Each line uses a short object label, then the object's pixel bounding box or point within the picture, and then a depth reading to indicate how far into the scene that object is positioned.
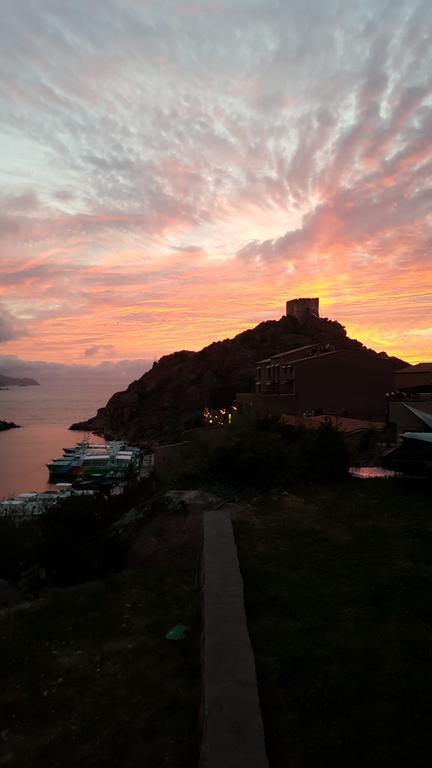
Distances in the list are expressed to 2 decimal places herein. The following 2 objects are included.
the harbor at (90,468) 43.53
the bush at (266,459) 11.34
